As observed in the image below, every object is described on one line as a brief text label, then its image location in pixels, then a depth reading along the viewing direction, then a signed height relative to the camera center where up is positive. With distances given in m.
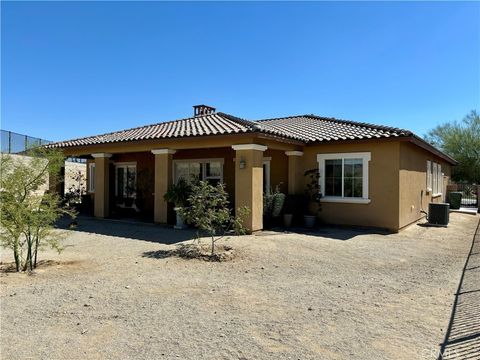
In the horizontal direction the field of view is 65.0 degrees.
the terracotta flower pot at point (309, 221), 13.08 -1.25
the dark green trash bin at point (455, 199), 22.53 -0.78
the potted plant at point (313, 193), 13.41 -0.28
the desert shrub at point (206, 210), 8.69 -0.59
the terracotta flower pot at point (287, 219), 12.97 -1.18
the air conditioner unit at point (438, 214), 14.51 -1.08
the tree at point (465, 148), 32.18 +3.34
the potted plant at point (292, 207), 13.00 -0.77
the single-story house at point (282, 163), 11.52 +0.82
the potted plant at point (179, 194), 11.91 -0.31
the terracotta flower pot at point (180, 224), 12.45 -1.32
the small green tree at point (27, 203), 6.75 -0.37
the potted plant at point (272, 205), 12.59 -0.67
